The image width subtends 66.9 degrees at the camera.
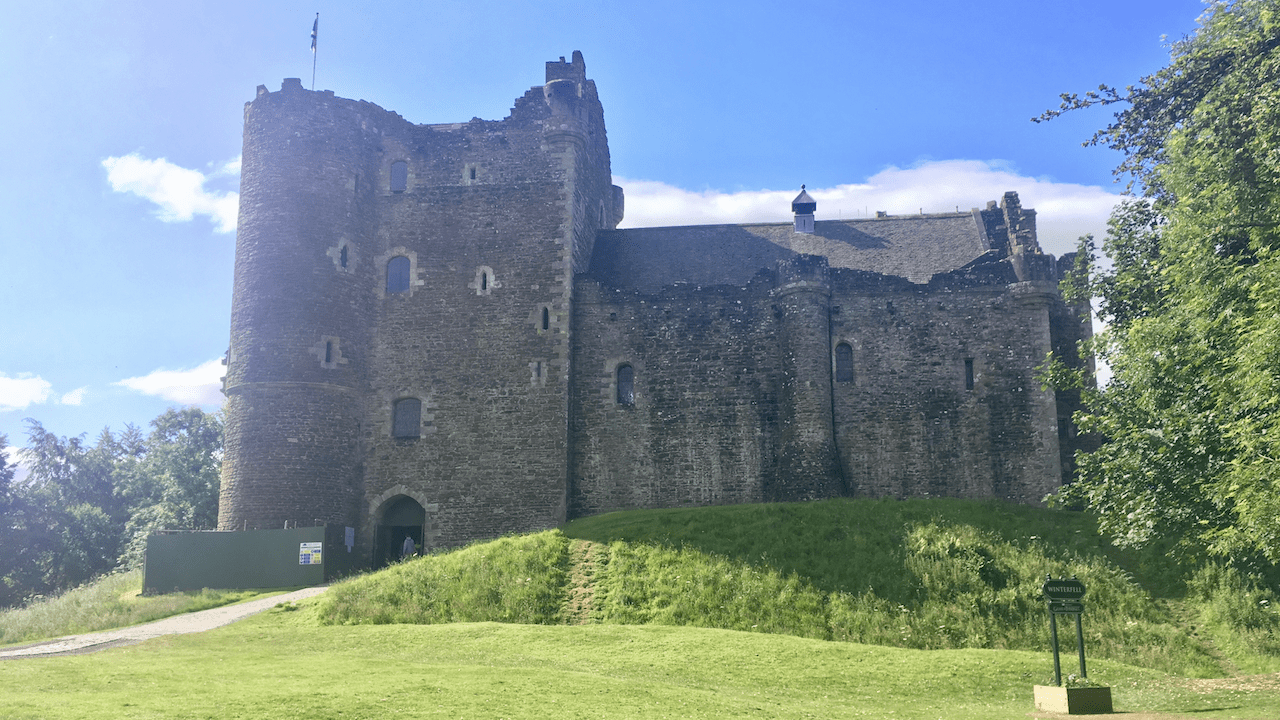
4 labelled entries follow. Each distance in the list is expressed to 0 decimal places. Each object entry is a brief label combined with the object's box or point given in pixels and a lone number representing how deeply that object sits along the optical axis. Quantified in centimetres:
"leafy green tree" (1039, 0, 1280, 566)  1514
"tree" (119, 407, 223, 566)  4441
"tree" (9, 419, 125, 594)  4928
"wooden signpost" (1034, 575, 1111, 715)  1338
